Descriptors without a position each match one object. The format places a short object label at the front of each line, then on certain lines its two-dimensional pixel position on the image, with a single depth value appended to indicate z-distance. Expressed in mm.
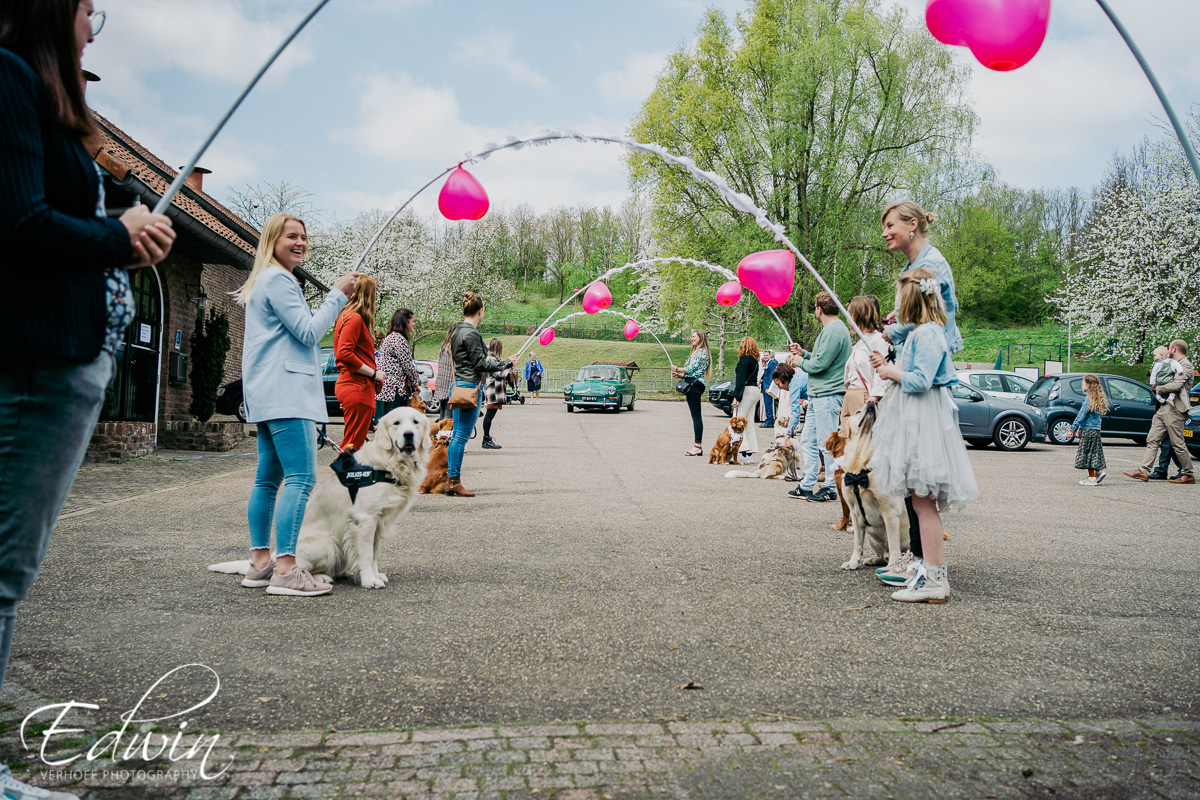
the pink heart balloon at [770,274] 10859
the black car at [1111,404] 19141
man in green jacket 8352
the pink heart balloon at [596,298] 17594
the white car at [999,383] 21031
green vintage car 29266
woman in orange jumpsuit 6930
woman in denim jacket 4891
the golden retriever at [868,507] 5441
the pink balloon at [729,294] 18052
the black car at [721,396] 26891
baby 12367
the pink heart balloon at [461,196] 7727
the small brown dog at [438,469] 8883
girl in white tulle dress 4590
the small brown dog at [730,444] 12758
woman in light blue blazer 4324
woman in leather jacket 8773
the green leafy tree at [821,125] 28562
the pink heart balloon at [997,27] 4246
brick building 11375
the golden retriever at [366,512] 4812
